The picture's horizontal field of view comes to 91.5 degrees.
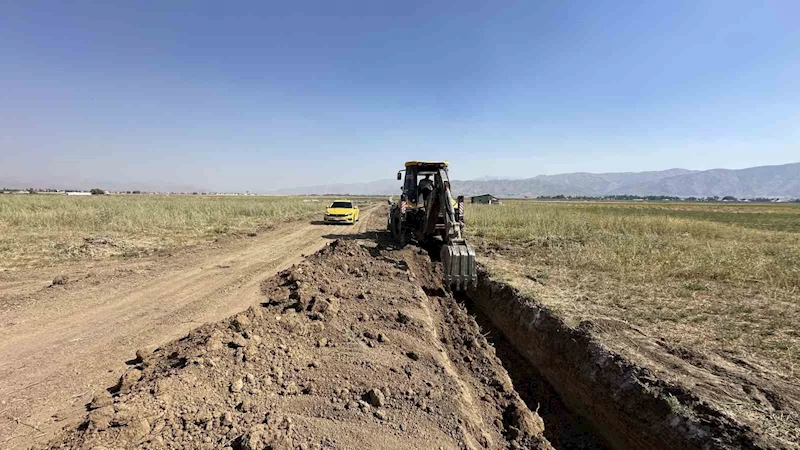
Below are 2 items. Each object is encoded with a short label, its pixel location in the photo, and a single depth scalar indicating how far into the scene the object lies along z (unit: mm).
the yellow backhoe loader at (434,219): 8211
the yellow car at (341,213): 24141
